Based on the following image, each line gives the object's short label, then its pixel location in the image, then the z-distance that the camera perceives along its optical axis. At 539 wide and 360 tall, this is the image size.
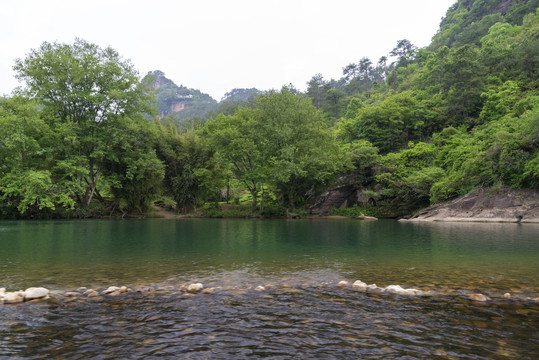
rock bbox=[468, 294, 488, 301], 6.94
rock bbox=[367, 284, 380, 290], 7.87
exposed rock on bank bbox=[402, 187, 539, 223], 32.85
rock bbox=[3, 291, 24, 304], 6.64
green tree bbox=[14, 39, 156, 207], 40.25
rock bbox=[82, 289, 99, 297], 7.24
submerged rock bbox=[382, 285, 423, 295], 7.51
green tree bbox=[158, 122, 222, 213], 51.47
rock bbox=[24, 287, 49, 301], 6.84
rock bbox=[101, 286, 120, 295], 7.46
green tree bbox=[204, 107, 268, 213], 45.78
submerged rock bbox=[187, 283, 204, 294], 7.70
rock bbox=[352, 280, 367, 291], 7.96
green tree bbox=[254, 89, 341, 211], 45.16
